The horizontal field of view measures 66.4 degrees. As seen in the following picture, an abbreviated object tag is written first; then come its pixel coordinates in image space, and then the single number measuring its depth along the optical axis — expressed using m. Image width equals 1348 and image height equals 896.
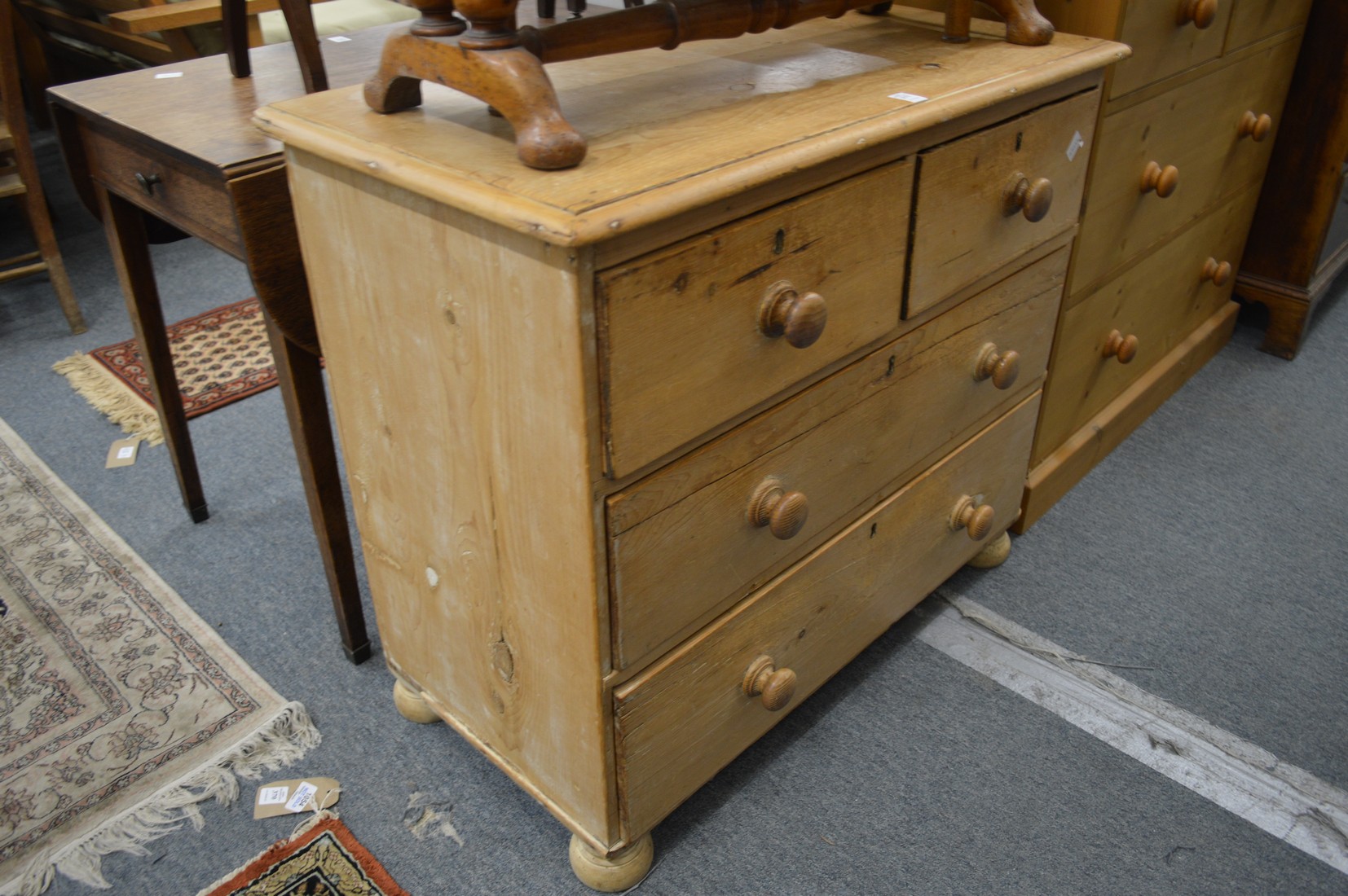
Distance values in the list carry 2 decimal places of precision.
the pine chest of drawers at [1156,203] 1.50
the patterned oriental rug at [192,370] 2.18
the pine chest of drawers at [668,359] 0.87
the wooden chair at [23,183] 2.29
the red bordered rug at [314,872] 1.20
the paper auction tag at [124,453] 2.01
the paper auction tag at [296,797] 1.31
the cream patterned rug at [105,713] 1.29
